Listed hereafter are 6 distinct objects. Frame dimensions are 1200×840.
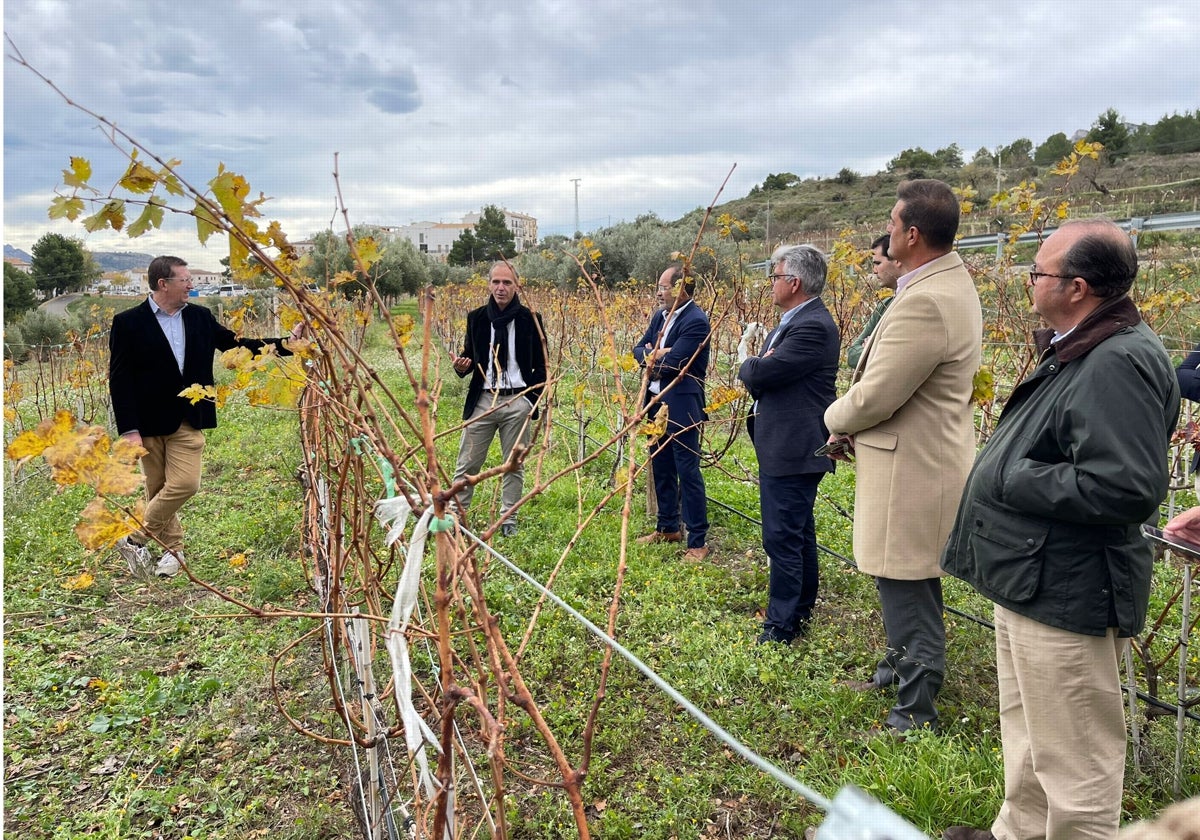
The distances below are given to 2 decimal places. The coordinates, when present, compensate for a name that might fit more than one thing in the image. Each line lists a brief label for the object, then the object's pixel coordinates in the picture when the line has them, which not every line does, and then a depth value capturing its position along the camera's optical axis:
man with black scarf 4.96
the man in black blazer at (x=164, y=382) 4.27
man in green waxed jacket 1.76
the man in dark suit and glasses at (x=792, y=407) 3.39
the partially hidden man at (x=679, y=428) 4.65
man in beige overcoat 2.55
